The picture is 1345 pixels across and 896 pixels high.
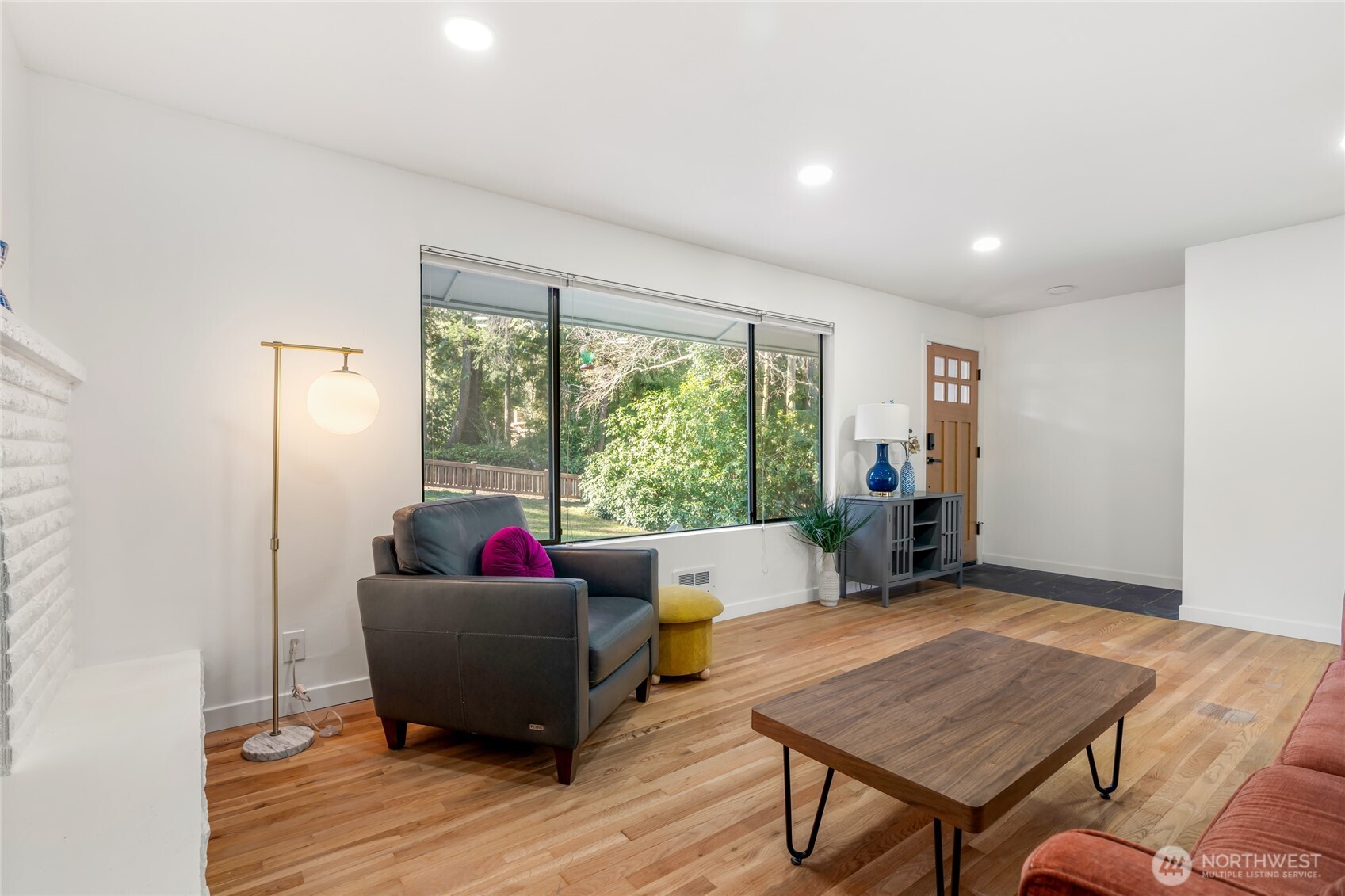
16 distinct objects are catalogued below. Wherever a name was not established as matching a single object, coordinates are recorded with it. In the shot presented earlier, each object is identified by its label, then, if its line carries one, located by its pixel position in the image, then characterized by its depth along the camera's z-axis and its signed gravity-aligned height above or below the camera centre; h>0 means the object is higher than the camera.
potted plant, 4.60 -0.62
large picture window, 3.25 +0.25
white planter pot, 4.61 -1.01
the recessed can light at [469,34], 1.98 +1.32
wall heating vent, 3.97 -0.83
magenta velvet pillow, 2.44 -0.43
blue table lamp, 4.71 +0.14
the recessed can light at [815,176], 2.99 +1.32
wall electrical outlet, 2.67 -0.83
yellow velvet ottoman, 3.00 -0.90
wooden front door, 5.74 +0.23
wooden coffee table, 1.36 -0.71
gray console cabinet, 4.57 -0.70
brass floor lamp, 2.38 +0.11
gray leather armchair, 2.08 -0.68
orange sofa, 0.83 -0.66
